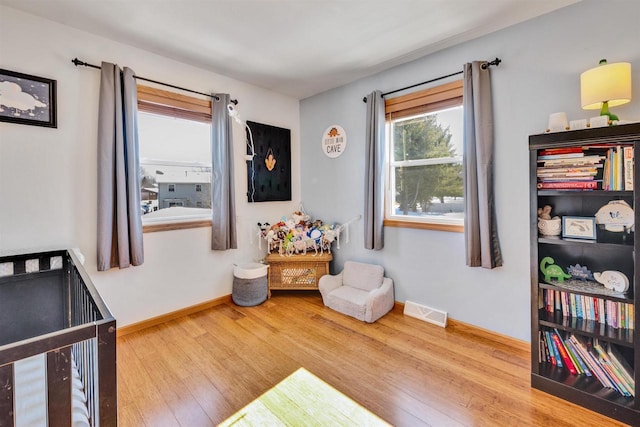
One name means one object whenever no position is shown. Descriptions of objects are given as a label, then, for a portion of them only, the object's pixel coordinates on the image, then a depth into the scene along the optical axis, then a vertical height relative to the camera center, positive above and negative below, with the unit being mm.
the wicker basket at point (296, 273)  3287 -681
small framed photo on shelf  1656 -107
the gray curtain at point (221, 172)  2873 +423
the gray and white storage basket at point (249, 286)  3000 -751
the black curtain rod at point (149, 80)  2131 +1163
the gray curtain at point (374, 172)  2854 +403
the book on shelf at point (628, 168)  1477 +204
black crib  761 -444
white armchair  2658 -798
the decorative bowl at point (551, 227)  1766 -109
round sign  3297 +833
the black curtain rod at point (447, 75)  2203 +1146
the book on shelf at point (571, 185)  1612 +138
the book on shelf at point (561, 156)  1651 +311
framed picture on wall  1894 +801
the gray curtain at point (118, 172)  2195 +340
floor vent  2580 -945
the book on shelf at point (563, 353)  1721 -875
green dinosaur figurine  1787 -383
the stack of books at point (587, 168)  1515 +230
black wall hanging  3303 +582
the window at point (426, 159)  2547 +492
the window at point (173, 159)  2592 +534
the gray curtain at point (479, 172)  2219 +299
